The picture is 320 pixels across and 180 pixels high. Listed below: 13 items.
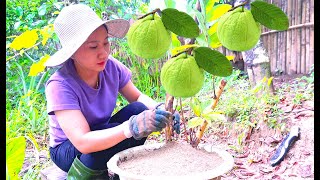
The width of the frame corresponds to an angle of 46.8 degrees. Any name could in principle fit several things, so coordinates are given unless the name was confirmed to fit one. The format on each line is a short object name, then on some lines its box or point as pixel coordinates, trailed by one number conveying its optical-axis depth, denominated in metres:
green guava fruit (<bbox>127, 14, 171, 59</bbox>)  0.72
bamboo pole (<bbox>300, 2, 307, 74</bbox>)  3.71
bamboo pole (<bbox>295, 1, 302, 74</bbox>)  3.75
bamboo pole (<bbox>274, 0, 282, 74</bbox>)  3.88
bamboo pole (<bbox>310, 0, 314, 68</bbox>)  3.64
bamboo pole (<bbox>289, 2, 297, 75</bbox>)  3.78
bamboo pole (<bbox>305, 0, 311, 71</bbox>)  3.67
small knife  2.29
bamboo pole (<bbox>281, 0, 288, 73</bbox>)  3.83
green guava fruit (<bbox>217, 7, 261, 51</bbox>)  0.69
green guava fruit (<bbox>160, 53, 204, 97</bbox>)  0.76
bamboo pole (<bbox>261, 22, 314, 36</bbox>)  3.64
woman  1.17
